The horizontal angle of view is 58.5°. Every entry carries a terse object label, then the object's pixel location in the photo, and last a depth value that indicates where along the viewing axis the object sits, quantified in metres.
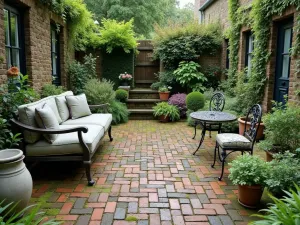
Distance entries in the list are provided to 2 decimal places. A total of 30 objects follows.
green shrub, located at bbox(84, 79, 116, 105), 6.88
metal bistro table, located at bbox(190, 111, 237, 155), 4.03
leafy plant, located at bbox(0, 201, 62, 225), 2.35
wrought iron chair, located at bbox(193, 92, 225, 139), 5.41
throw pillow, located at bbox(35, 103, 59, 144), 3.24
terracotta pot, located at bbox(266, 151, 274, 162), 3.75
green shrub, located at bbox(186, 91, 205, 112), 7.09
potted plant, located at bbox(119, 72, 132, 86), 8.58
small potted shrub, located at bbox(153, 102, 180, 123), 7.23
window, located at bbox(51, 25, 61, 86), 6.38
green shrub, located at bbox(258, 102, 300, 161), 3.62
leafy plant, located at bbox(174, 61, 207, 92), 8.34
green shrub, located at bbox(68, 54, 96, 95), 7.21
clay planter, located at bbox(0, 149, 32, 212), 2.31
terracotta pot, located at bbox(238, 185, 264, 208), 2.67
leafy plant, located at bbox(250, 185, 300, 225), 1.74
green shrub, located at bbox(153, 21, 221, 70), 8.73
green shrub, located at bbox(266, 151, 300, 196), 2.53
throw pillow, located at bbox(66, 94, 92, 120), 4.75
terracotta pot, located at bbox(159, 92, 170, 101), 8.33
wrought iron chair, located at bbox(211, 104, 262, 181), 3.45
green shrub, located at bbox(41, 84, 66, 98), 5.26
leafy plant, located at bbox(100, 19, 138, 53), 8.54
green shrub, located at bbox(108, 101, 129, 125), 6.98
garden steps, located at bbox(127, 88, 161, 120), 7.90
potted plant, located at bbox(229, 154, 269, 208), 2.67
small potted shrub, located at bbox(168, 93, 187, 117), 7.66
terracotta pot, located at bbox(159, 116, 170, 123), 7.29
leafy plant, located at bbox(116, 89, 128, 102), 7.92
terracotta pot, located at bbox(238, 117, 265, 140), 5.14
